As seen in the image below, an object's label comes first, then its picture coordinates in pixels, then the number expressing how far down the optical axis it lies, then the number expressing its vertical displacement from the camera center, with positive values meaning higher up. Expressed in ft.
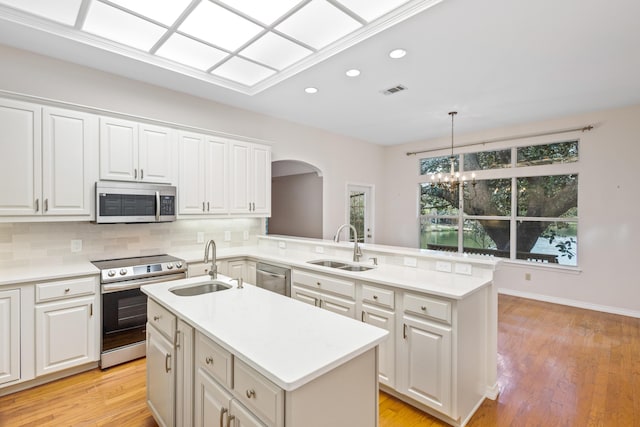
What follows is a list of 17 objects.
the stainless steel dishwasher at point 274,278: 11.00 -2.44
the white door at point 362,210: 21.45 +0.19
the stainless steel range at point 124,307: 9.37 -2.93
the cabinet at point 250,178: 13.56 +1.54
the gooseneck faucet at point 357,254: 10.63 -1.41
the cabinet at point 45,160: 8.56 +1.51
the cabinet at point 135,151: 10.10 +2.09
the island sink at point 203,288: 7.43 -1.83
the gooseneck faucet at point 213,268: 7.34 -1.37
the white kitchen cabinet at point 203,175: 12.01 +1.51
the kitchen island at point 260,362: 3.77 -2.10
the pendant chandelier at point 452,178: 14.98 +1.76
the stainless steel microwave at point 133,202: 9.89 +0.33
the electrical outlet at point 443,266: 8.71 -1.51
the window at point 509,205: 16.51 +0.48
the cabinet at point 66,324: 8.45 -3.15
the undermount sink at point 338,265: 10.58 -1.85
